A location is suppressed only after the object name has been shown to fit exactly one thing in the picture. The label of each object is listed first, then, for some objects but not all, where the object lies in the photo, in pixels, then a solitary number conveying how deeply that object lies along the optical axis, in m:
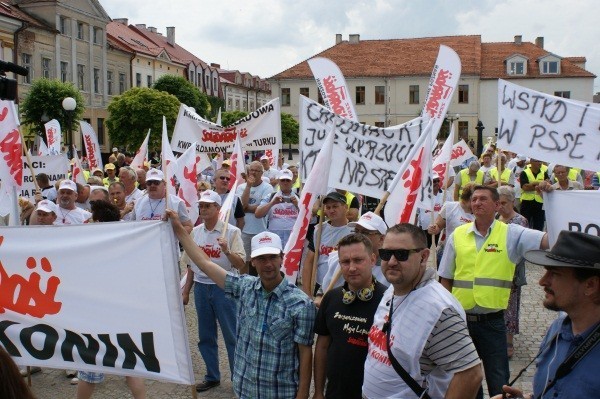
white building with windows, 63.22
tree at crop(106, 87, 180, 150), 48.69
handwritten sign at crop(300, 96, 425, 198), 6.97
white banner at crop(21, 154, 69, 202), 12.04
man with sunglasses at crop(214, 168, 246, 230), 8.62
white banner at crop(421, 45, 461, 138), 8.94
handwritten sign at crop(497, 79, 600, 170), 6.18
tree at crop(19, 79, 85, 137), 39.81
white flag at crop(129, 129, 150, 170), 13.31
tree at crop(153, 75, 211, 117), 61.78
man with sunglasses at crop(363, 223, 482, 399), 3.42
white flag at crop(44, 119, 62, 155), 17.25
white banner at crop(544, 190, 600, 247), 5.11
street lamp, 22.07
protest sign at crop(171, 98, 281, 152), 12.00
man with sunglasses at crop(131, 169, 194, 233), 7.66
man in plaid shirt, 4.33
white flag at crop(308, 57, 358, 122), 10.06
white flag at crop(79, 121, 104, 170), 16.69
